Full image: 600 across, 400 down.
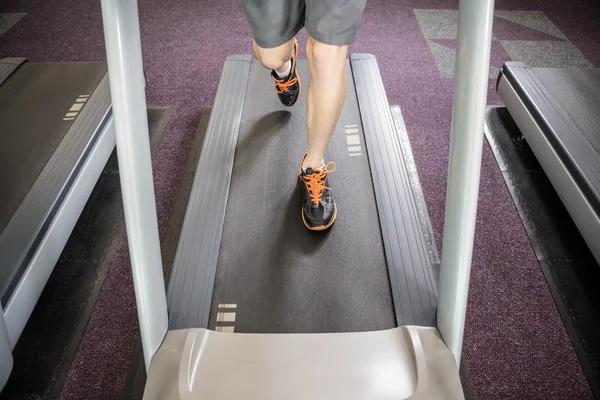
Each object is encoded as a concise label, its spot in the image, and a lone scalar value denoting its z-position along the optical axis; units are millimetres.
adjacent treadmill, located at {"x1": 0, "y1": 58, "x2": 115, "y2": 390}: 1322
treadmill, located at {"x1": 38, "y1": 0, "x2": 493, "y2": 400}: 967
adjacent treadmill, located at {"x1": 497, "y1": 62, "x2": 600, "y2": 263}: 1558
